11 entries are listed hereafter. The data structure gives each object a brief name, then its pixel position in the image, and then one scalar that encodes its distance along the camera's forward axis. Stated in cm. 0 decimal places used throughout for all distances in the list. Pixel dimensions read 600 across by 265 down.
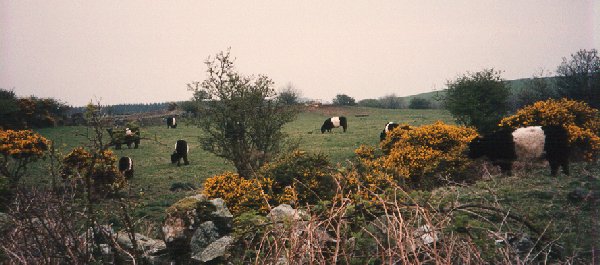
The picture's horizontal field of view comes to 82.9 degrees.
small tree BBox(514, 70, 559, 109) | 2346
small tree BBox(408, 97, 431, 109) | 5956
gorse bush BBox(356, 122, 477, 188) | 1030
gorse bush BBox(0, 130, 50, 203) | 1355
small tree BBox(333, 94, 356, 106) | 6356
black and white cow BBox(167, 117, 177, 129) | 3688
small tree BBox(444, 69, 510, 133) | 1897
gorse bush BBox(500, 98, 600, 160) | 1061
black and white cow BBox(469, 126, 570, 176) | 941
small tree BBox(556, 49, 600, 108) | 2108
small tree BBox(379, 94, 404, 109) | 6751
